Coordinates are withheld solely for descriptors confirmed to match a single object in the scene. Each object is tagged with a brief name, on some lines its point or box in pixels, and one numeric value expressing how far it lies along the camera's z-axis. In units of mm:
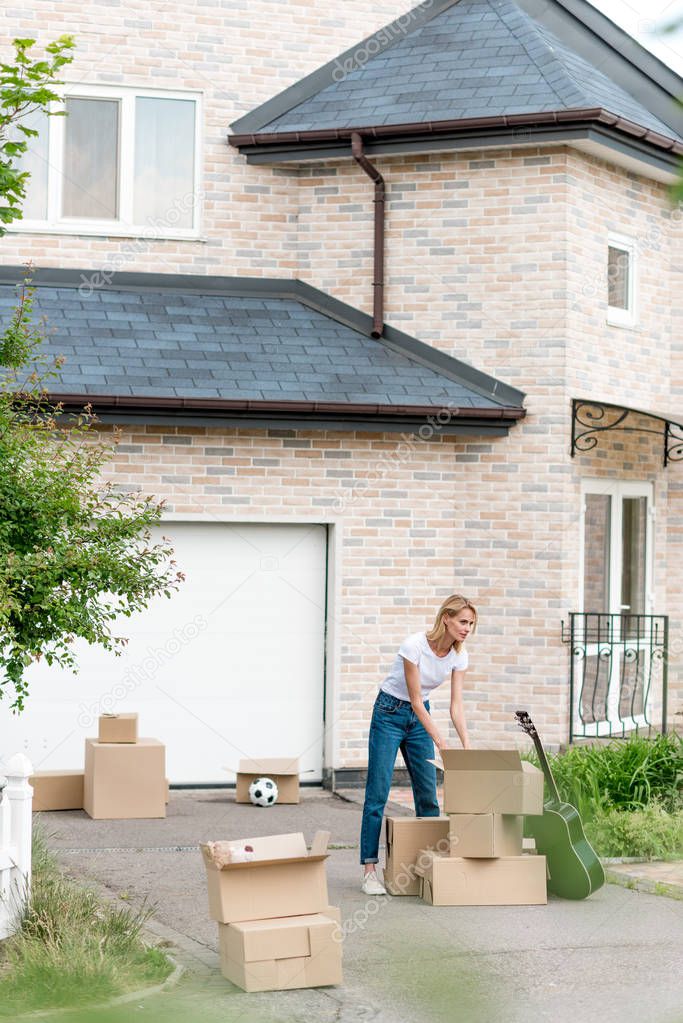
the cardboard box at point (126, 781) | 17048
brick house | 19495
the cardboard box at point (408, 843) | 12440
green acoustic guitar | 12440
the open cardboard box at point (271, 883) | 9621
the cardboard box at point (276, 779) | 18325
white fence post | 10200
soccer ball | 17992
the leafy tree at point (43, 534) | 10432
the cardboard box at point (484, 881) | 12101
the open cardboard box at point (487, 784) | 12088
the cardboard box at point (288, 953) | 9488
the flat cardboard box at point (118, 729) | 17327
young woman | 12633
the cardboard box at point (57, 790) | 17460
